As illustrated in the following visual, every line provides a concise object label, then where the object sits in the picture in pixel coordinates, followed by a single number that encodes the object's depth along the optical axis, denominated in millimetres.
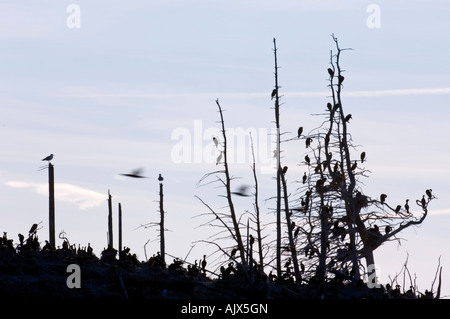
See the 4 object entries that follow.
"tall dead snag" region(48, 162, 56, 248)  34188
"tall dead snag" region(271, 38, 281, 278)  28484
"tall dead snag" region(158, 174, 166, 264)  40938
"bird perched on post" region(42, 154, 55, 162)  33688
